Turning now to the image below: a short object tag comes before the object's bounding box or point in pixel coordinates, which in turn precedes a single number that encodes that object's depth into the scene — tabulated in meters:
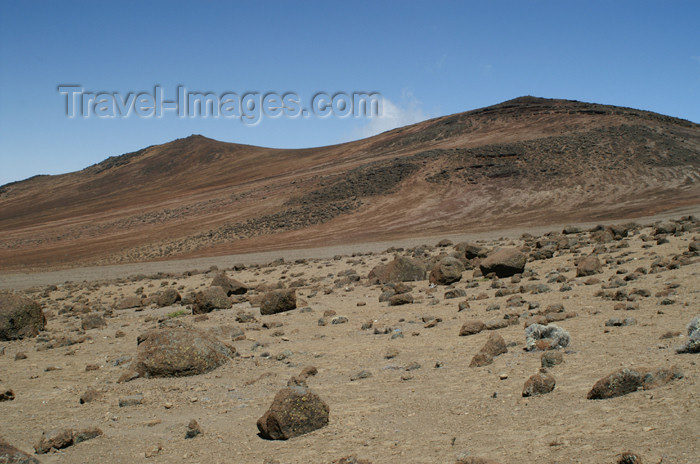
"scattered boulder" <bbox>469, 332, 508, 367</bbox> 7.62
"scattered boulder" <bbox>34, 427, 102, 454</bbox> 6.41
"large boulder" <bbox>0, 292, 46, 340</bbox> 13.77
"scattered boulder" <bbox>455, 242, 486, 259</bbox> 19.58
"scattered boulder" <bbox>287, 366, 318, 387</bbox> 8.10
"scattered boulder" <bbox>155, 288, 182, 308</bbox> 18.22
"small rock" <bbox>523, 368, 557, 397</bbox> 6.09
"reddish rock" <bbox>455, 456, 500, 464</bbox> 4.36
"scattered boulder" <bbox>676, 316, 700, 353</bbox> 6.26
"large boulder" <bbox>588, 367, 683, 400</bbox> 5.54
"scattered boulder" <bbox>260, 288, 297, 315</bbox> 14.52
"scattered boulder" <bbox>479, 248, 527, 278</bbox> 15.18
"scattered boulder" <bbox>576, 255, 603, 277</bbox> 13.23
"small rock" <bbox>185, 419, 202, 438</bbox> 6.36
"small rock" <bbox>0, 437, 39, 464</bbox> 5.36
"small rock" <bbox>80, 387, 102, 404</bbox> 8.23
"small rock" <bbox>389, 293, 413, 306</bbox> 13.44
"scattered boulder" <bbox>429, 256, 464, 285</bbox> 15.67
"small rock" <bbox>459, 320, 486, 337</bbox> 9.53
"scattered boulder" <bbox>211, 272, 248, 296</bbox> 18.83
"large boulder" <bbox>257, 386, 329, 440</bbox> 6.01
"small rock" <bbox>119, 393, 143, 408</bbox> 7.90
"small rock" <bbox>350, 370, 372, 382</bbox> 7.98
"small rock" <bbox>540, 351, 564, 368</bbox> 6.95
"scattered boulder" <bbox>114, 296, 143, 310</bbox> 18.70
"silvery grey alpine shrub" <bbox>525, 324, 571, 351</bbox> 7.70
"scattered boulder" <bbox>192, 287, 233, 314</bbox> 15.71
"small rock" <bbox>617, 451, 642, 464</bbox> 4.02
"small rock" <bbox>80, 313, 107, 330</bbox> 14.61
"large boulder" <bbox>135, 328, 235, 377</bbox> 8.85
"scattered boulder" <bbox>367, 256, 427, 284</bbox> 17.31
